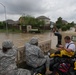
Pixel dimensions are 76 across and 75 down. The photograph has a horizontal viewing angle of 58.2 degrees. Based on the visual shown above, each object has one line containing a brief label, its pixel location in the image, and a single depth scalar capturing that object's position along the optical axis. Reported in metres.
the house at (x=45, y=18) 38.50
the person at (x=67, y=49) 1.75
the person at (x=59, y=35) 2.65
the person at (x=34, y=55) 1.80
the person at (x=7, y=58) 1.48
